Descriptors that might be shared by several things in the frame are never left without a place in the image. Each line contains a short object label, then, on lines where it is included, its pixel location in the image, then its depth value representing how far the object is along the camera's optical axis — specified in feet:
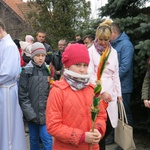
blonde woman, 11.53
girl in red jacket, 7.56
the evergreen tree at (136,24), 14.05
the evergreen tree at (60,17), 52.29
